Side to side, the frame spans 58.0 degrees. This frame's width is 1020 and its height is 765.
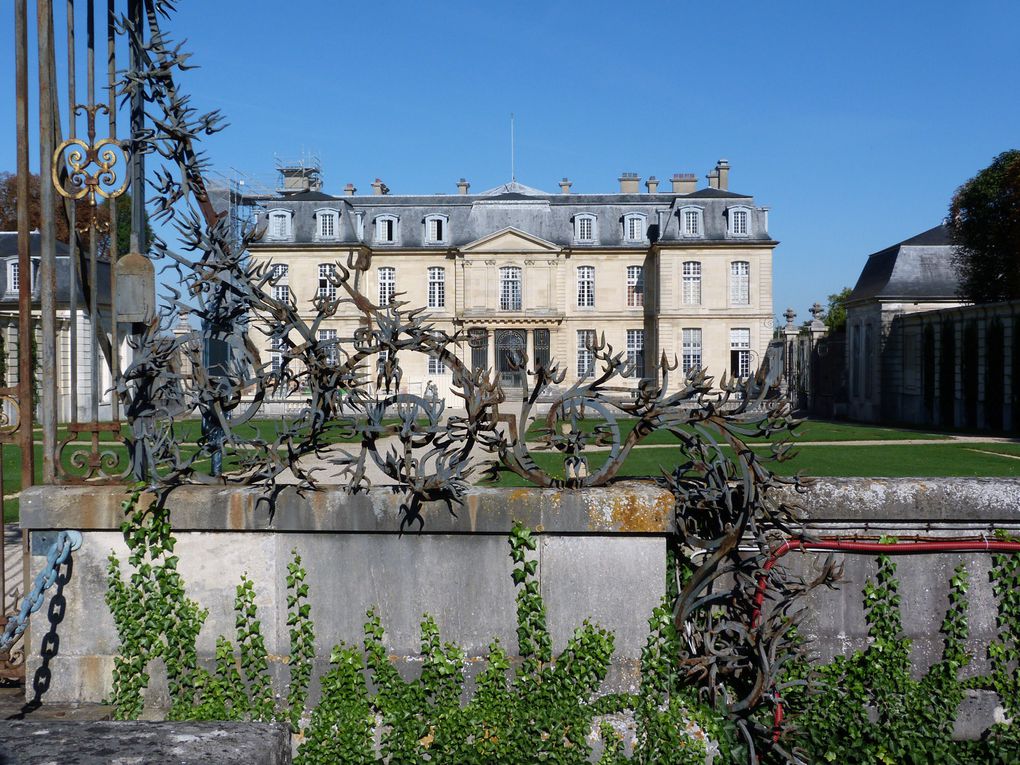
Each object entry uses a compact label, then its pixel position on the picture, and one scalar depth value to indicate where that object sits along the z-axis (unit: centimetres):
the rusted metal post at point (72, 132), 383
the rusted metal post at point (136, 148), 406
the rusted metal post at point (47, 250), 382
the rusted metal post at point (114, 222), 382
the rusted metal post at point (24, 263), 377
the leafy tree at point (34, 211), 3056
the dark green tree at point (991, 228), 2805
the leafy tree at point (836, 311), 5388
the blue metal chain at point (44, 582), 332
